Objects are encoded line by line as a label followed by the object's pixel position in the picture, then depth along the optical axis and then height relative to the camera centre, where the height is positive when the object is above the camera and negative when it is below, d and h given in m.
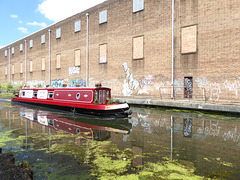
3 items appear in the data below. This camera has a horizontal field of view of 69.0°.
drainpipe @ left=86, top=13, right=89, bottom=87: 19.17 +3.08
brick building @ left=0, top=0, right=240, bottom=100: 11.24 +3.63
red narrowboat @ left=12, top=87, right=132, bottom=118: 8.26 -0.68
